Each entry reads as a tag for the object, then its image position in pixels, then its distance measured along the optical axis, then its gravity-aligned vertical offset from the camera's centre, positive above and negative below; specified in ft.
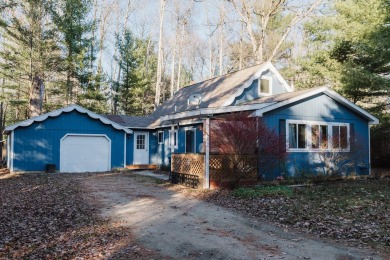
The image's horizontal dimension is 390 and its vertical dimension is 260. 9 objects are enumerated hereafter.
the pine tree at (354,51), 62.54 +17.99
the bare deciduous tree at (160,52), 103.45 +27.81
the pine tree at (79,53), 89.97 +25.13
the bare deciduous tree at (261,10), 88.84 +36.48
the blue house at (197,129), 48.67 +2.24
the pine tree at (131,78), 110.22 +21.03
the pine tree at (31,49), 75.88 +23.79
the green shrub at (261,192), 35.37 -5.34
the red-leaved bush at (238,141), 40.16 +0.15
